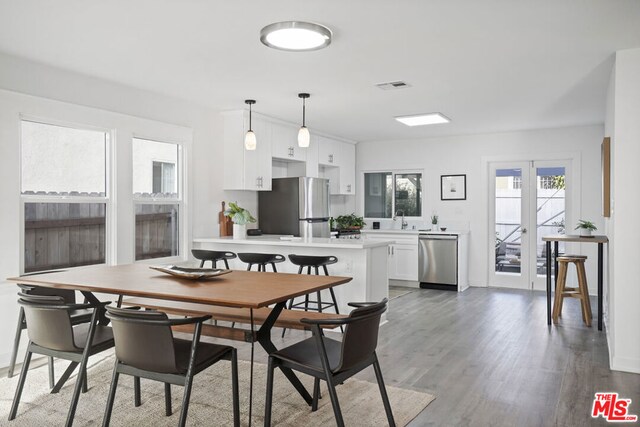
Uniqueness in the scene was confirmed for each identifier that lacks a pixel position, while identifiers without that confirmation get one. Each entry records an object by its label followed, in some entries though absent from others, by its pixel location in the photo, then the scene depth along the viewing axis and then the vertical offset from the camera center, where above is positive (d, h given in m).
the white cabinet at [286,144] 6.69 +0.89
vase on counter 5.92 -0.25
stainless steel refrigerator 6.67 +0.03
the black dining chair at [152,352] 2.40 -0.69
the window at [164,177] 5.45 +0.35
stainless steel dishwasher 7.70 -0.79
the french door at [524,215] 7.61 -0.09
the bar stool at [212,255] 5.09 -0.46
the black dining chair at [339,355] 2.44 -0.77
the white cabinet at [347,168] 8.53 +0.71
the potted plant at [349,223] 8.24 -0.22
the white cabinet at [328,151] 7.82 +0.92
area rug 2.97 -1.23
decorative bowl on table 3.35 -0.42
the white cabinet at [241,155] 6.18 +0.67
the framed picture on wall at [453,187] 8.23 +0.36
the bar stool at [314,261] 4.80 -0.49
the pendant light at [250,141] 5.24 +0.71
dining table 2.67 -0.46
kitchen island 5.13 -0.49
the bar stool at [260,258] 4.88 -0.47
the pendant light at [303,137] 5.05 +0.72
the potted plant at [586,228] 5.43 -0.20
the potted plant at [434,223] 8.30 -0.22
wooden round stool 5.39 -0.87
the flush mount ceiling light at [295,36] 3.26 +1.16
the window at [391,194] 8.67 +0.27
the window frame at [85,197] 4.16 +0.11
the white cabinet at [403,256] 7.97 -0.75
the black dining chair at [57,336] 2.80 -0.72
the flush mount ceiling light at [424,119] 6.46 +1.19
